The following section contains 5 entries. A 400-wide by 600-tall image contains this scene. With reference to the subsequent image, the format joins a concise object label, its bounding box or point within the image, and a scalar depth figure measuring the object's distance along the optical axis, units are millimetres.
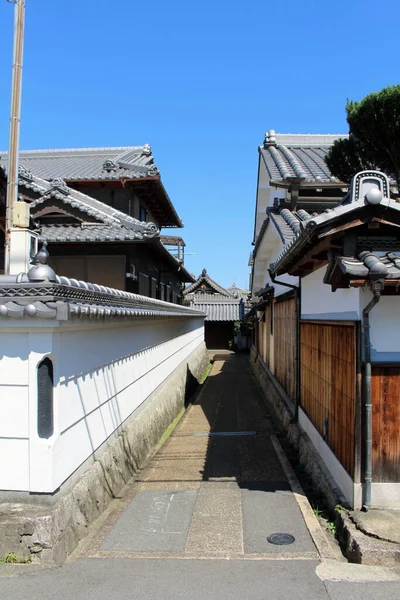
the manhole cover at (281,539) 5746
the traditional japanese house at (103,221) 13828
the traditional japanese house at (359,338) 5504
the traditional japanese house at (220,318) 44250
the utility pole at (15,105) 8914
